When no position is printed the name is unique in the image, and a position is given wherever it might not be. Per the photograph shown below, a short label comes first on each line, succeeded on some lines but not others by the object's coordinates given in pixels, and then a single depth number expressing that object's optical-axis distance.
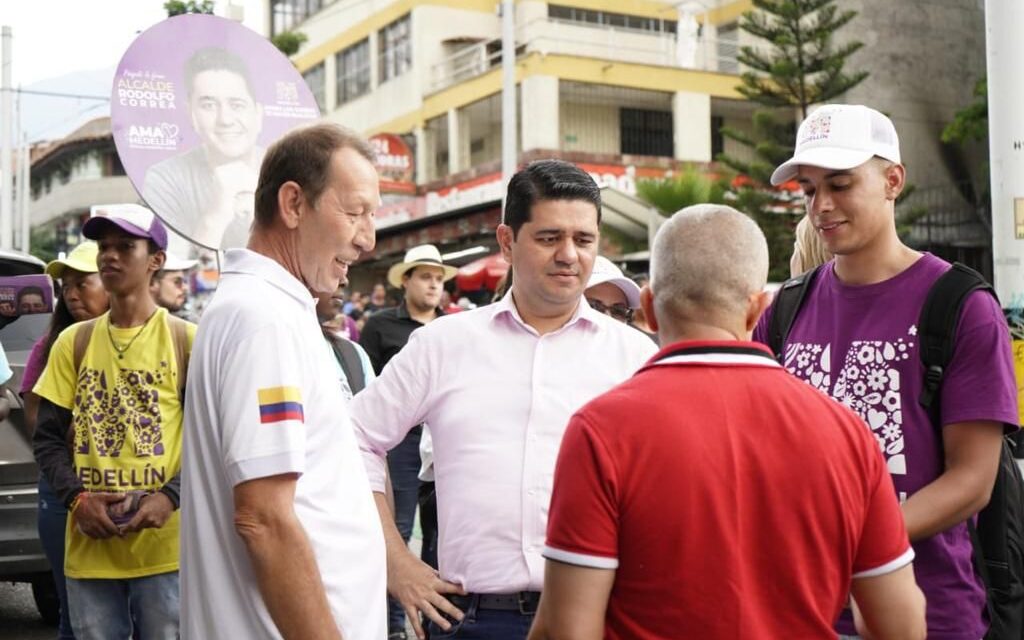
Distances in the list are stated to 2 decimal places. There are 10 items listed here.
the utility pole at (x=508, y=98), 21.48
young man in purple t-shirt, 2.93
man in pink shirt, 3.27
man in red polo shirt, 2.20
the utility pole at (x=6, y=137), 25.61
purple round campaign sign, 5.56
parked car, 6.45
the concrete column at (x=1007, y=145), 6.66
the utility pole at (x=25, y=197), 42.59
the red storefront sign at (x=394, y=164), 38.44
